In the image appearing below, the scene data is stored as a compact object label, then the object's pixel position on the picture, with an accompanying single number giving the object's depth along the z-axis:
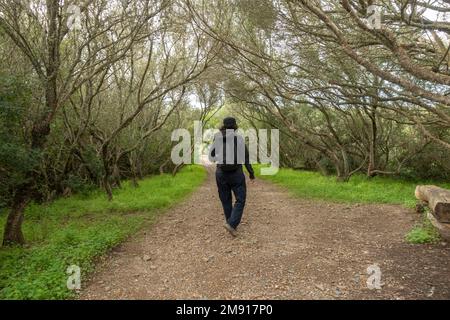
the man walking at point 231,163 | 5.90
